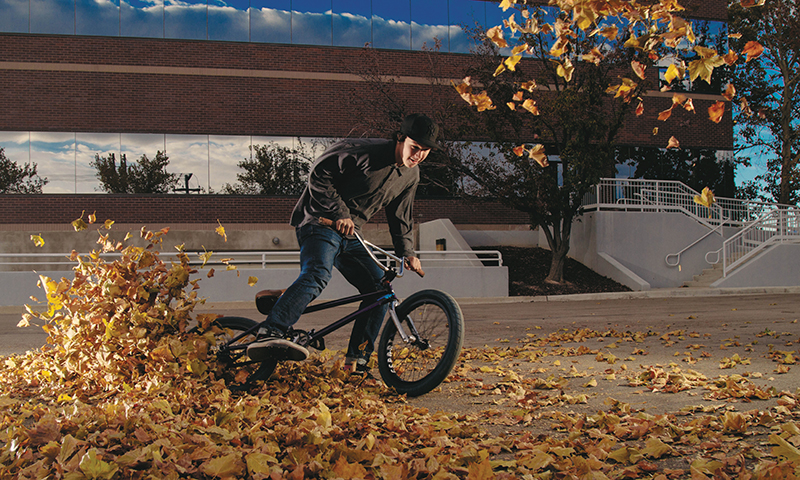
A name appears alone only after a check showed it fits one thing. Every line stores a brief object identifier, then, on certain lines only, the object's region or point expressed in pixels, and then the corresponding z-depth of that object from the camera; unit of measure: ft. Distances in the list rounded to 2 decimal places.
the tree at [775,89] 83.56
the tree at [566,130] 52.44
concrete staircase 61.21
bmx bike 13.55
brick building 67.31
